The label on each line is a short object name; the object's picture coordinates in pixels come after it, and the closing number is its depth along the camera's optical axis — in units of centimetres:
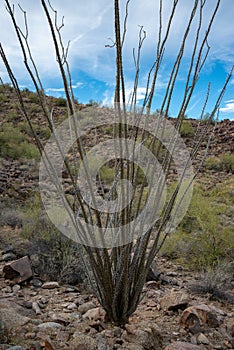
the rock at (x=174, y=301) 277
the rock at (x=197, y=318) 243
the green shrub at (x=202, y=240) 421
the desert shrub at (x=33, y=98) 1670
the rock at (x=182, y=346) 203
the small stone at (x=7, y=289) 305
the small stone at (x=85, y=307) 268
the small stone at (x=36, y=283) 328
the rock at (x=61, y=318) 233
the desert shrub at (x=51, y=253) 351
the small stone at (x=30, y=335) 201
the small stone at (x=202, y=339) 230
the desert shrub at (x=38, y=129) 1256
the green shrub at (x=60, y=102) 1647
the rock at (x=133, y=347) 203
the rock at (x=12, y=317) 212
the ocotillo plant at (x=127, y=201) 195
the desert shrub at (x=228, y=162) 1000
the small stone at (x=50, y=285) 324
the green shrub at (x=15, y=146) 1017
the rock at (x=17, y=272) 328
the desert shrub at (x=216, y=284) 329
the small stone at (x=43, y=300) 286
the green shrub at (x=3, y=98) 1612
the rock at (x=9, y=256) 381
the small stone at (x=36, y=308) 259
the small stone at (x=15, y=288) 309
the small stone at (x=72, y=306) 276
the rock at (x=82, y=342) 196
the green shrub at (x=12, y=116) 1395
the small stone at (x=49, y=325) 215
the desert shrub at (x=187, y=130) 1331
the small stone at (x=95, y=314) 244
